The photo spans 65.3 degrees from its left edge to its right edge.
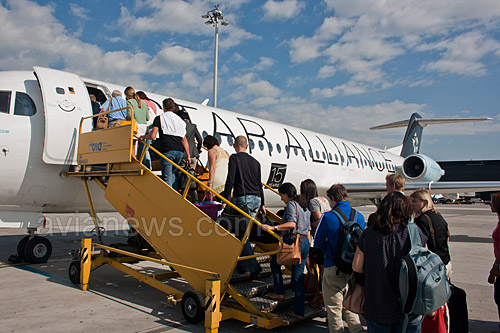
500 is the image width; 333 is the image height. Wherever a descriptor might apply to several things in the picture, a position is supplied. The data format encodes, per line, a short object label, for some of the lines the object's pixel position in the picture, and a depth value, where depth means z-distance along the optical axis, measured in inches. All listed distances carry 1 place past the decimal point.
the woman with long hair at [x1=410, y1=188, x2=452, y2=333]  181.6
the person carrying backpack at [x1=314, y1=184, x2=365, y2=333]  161.6
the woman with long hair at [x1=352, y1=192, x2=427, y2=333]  126.7
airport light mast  939.3
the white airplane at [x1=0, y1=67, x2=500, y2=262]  267.6
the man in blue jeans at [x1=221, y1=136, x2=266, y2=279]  215.8
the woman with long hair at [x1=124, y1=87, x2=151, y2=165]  281.7
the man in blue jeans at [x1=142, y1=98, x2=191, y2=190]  252.2
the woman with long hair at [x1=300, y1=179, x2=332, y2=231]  216.9
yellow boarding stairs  191.3
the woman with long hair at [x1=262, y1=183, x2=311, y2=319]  192.5
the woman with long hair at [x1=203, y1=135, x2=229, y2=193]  242.2
